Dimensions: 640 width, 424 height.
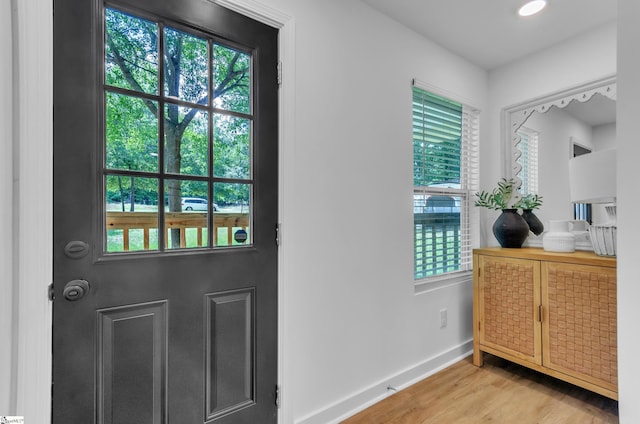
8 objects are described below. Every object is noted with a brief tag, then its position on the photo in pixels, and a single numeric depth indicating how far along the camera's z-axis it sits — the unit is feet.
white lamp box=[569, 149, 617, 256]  5.44
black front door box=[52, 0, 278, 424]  3.64
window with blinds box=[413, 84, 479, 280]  7.70
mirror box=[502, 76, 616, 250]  7.41
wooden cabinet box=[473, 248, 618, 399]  5.98
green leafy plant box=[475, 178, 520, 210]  8.36
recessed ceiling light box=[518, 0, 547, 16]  6.40
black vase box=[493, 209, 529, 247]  7.95
